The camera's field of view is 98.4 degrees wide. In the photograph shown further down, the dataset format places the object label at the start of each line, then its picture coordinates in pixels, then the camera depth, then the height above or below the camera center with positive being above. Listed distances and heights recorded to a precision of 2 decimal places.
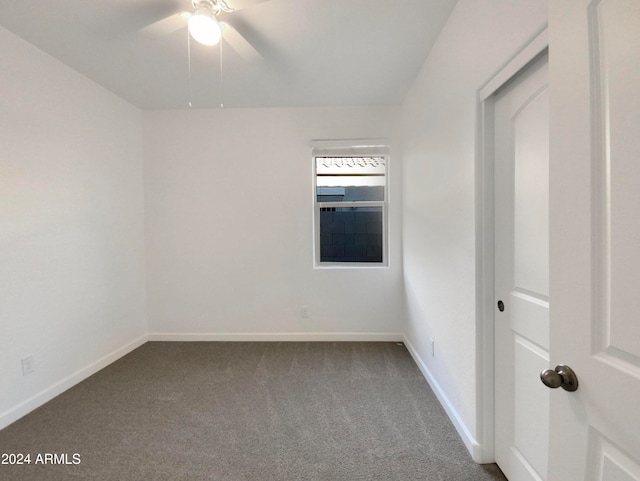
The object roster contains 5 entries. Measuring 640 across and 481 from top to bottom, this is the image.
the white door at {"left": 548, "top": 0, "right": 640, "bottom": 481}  0.58 +0.00
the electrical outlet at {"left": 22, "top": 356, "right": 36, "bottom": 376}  1.98 -0.90
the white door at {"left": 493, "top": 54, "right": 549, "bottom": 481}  1.15 -0.17
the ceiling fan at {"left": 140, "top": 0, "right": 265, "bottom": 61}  1.59 +1.41
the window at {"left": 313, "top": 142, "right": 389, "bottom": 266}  3.29 +0.33
